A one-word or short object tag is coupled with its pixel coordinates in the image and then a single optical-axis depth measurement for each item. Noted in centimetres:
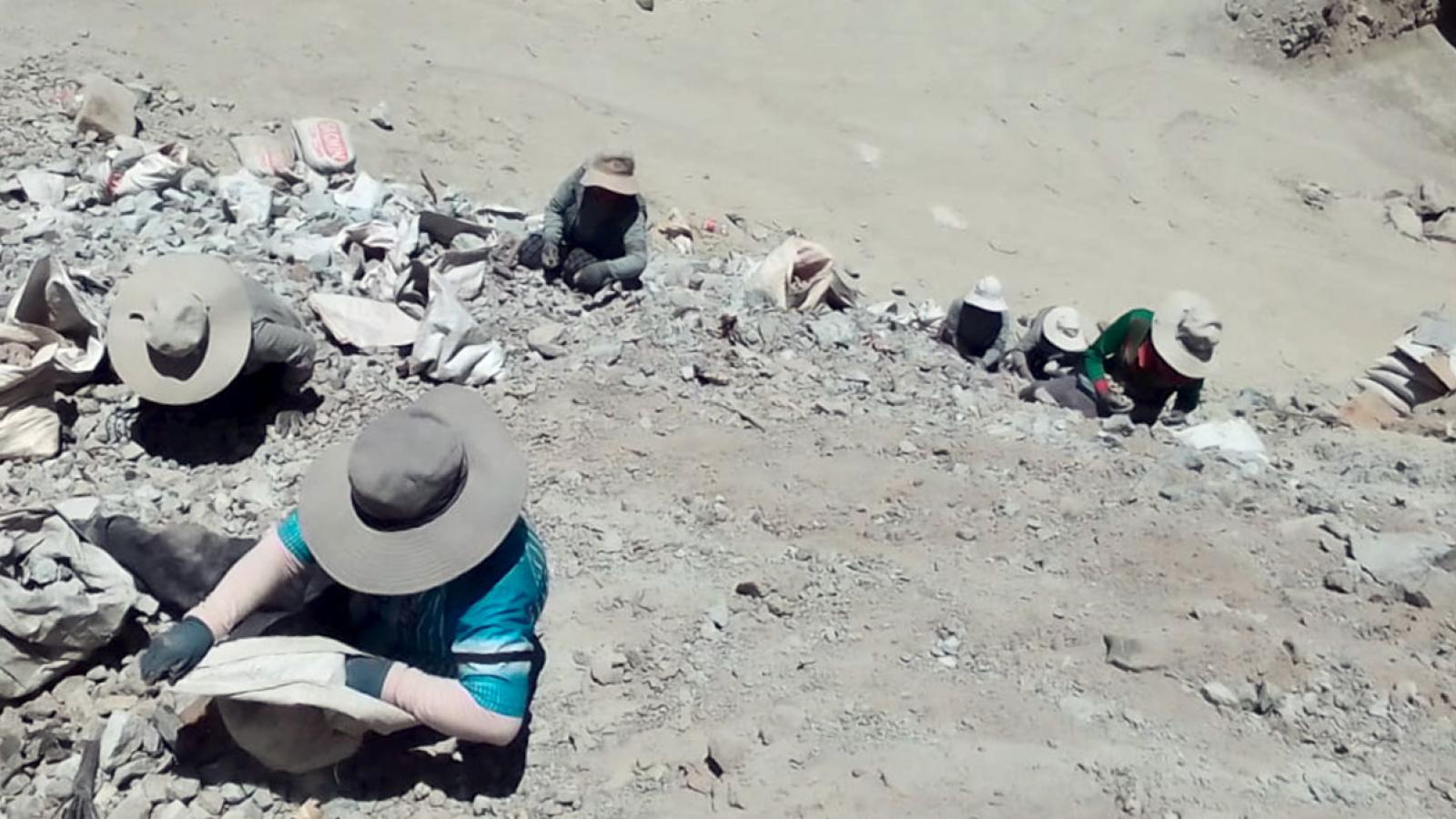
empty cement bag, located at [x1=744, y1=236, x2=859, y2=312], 620
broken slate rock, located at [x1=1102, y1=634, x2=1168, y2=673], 388
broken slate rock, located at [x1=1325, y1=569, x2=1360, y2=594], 432
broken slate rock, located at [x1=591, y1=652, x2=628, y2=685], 369
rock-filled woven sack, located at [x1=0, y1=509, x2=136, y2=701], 326
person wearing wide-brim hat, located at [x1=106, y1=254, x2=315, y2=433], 425
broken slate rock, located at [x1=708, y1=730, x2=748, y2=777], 344
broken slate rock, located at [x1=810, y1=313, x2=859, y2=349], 598
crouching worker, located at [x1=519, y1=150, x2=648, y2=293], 589
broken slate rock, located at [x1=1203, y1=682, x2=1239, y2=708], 380
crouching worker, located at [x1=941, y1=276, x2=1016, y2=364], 624
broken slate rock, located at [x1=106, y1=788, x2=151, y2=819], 314
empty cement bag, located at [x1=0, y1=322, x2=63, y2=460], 431
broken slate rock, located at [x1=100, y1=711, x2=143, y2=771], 322
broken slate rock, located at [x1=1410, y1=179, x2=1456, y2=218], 929
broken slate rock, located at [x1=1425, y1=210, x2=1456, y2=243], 908
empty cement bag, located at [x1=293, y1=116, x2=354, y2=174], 696
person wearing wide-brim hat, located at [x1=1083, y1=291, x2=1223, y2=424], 601
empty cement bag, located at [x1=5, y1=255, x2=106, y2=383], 447
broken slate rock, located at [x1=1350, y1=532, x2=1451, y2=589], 443
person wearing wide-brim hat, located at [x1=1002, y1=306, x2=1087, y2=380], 636
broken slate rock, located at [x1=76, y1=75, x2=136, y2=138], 668
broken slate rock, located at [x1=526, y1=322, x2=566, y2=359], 538
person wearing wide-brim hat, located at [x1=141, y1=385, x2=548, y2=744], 280
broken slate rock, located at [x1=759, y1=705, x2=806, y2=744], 356
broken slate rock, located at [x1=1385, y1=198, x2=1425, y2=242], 910
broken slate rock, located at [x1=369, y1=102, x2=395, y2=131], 802
